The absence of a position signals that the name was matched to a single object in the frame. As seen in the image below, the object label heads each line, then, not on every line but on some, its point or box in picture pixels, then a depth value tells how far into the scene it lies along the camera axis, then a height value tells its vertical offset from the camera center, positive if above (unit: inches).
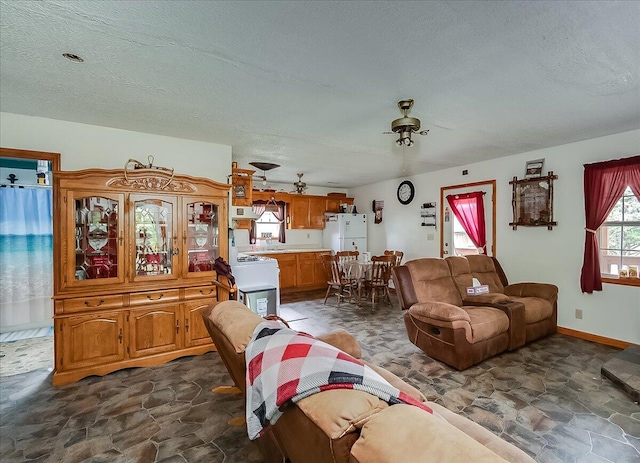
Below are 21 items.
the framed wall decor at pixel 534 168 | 168.6 +32.9
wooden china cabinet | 112.7 -14.6
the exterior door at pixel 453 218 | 192.5 +8.5
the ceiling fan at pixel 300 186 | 252.5 +35.6
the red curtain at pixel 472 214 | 197.5 +9.3
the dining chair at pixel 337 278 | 225.9 -37.1
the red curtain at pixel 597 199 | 138.9 +13.1
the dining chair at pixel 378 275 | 216.8 -34.1
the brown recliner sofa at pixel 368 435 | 25.9 -19.4
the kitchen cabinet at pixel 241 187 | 170.4 +24.0
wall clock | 250.4 +30.1
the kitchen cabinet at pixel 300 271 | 270.8 -38.5
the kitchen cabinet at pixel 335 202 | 312.5 +27.5
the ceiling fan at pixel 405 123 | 101.0 +34.8
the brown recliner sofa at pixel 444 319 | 119.8 -37.8
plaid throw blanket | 36.1 -18.5
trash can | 156.2 -36.0
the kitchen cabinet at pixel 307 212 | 292.5 +16.8
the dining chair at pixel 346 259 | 226.8 -24.4
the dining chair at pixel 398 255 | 239.2 -21.5
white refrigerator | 286.5 -3.3
